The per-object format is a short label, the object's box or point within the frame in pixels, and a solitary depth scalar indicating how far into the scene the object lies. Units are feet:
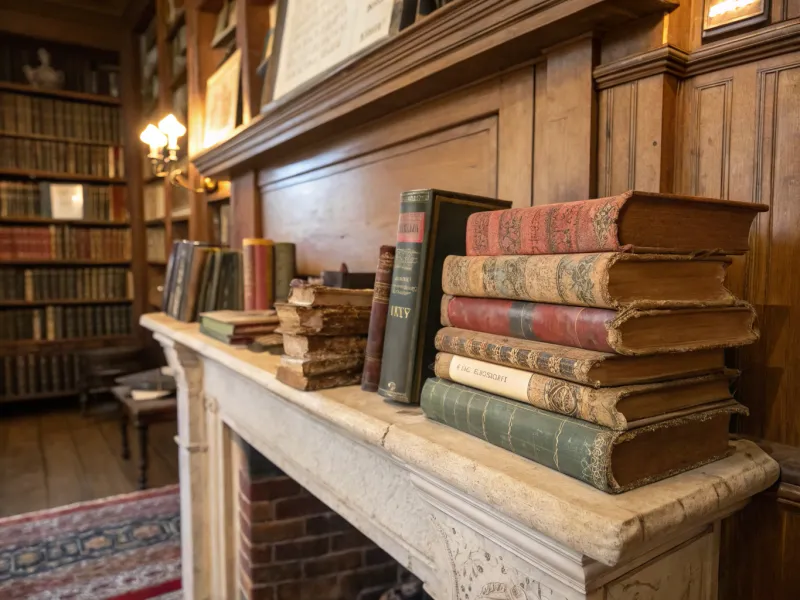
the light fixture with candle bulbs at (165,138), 8.50
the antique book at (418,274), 2.40
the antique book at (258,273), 4.80
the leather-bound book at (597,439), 1.62
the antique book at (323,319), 2.90
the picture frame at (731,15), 2.15
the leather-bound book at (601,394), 1.64
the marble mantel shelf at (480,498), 1.53
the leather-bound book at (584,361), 1.66
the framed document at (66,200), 13.96
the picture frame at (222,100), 6.59
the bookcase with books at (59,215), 13.50
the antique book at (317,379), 2.86
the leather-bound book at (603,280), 1.63
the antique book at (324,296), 2.91
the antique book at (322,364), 2.86
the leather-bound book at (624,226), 1.66
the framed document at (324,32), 3.80
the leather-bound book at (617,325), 1.64
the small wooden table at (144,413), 9.25
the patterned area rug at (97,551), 7.01
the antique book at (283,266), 4.88
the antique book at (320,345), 2.92
